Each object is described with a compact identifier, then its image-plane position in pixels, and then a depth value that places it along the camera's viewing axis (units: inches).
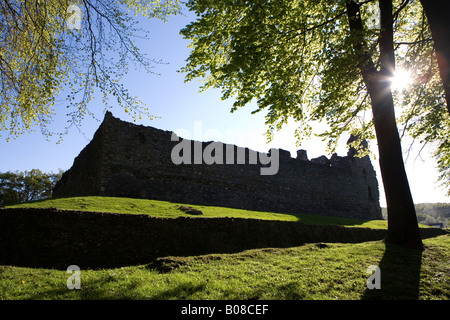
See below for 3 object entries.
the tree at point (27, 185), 1713.8
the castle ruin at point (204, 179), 604.7
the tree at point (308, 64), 329.1
